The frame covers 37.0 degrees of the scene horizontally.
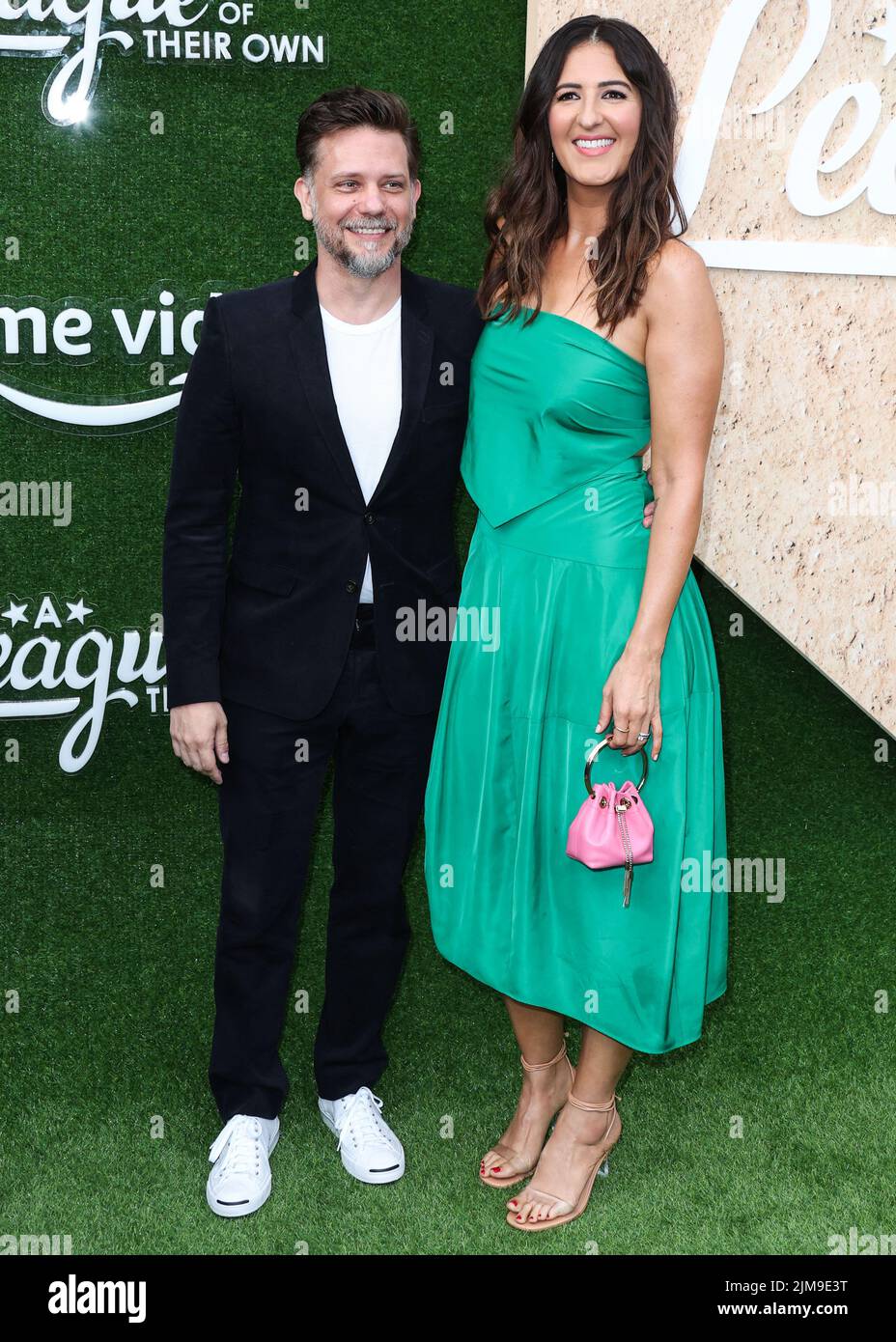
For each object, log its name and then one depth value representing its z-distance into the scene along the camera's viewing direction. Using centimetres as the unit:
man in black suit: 267
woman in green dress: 253
